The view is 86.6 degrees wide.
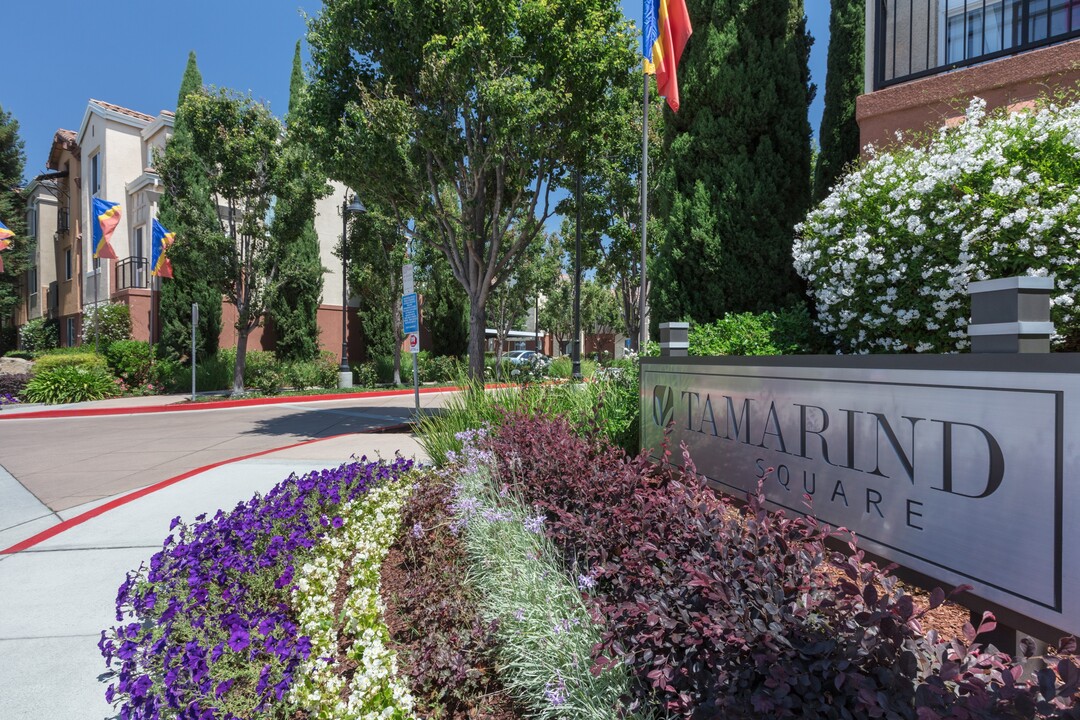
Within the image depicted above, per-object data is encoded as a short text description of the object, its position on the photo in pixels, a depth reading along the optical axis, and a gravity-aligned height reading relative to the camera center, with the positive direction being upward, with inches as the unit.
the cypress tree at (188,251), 670.5 +111.7
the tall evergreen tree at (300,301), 857.5 +69.6
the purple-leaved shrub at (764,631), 51.9 -31.9
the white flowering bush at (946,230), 180.9 +40.0
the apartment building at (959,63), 243.8 +132.1
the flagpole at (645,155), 426.6 +145.8
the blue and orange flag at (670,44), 358.1 +196.3
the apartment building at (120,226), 903.1 +220.5
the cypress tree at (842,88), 414.3 +197.1
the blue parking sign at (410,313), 324.8 +18.5
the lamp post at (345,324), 824.3 +32.5
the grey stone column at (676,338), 206.4 +2.7
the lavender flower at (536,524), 123.9 -38.8
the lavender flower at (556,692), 82.6 -51.0
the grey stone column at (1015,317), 100.1 +5.1
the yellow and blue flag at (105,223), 816.9 +177.5
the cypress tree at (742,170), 326.3 +101.5
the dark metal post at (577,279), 534.6 +74.8
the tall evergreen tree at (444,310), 970.7 +64.0
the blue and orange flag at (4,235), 856.3 +169.4
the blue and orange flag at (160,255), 770.8 +124.8
